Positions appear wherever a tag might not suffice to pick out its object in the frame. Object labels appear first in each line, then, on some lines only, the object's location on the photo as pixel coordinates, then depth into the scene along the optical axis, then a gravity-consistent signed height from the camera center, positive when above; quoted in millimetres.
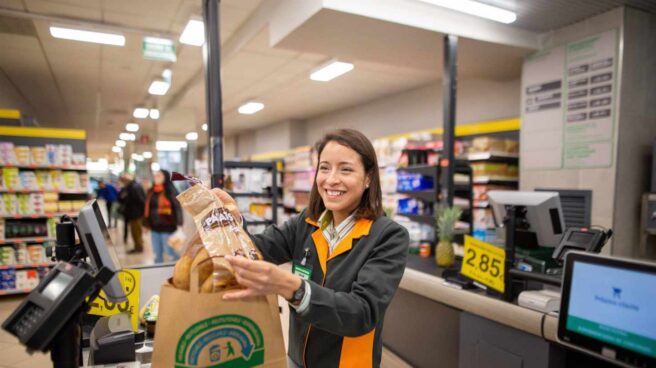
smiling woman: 1069 -309
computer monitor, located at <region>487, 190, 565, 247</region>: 2297 -283
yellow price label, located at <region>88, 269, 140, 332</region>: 1683 -589
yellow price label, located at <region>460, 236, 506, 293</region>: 2287 -575
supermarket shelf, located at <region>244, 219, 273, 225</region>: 4758 -676
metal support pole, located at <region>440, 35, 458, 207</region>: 4668 +629
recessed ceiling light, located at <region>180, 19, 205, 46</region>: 5068 +1761
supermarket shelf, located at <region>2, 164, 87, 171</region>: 5555 -31
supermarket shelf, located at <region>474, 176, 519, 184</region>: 5705 -179
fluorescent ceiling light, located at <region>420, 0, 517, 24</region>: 4219 +1728
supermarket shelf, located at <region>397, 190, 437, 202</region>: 4750 -331
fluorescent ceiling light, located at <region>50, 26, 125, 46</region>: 5343 +1784
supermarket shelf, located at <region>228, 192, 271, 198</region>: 5250 -370
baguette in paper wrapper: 998 -193
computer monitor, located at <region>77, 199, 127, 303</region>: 1117 -236
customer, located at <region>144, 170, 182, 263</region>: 5961 -675
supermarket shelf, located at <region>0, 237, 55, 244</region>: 5422 -1039
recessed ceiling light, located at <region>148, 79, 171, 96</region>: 7820 +1583
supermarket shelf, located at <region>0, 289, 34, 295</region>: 5380 -1728
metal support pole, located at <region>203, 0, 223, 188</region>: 3010 +573
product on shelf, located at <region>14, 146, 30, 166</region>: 5496 +147
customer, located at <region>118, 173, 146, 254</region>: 8438 -878
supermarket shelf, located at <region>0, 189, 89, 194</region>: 5434 -368
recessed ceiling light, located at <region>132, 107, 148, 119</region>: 11309 +1568
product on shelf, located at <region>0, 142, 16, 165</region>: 5395 +156
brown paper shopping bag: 979 -409
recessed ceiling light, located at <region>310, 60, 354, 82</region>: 6676 +1679
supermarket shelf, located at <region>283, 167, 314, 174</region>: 8023 -83
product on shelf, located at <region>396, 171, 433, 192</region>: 4977 -188
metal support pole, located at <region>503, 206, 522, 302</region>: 2223 -484
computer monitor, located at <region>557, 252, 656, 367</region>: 1235 -464
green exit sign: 5484 +1622
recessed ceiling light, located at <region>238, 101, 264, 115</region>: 10328 +1581
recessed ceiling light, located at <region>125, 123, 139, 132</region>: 14931 +1493
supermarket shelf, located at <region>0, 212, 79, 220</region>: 5477 -718
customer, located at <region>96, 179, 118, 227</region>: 11984 -907
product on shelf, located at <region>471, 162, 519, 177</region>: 5750 -22
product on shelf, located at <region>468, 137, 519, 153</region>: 5645 +322
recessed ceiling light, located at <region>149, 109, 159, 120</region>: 11491 +1528
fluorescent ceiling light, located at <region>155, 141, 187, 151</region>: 15890 +850
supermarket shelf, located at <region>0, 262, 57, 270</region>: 5387 -1389
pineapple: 3189 -581
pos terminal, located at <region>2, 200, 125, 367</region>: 949 -341
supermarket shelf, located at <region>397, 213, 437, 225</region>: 4613 -620
